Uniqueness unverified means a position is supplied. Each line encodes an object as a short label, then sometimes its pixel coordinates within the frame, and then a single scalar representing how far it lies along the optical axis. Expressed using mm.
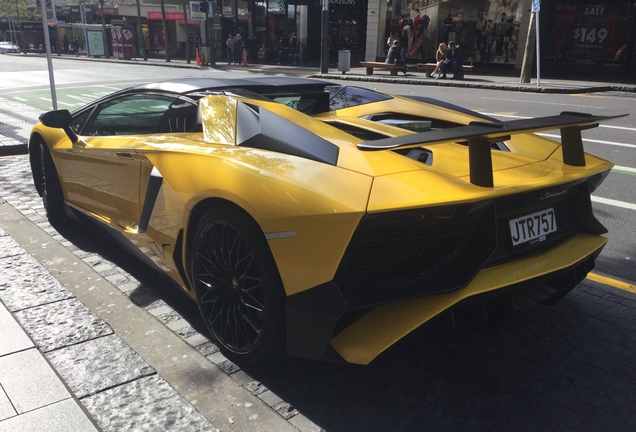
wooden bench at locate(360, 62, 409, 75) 23656
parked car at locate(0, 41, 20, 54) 52781
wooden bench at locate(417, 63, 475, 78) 21812
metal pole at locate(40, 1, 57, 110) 8320
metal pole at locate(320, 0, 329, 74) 23327
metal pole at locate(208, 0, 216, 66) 30822
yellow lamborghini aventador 2197
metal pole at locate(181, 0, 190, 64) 35931
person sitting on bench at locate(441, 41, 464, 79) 21500
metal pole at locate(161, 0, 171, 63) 37500
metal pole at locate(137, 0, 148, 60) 41156
